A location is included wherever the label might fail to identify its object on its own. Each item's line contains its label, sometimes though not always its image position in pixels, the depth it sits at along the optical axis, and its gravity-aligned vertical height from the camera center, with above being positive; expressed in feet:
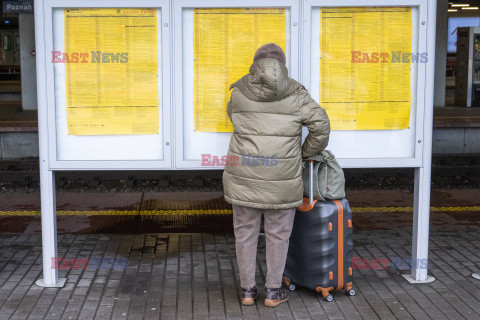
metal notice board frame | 15.19 -0.08
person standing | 13.62 -1.08
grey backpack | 14.48 -2.08
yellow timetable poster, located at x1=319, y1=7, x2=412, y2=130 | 15.61 +0.58
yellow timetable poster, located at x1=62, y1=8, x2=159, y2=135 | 15.34 +0.51
